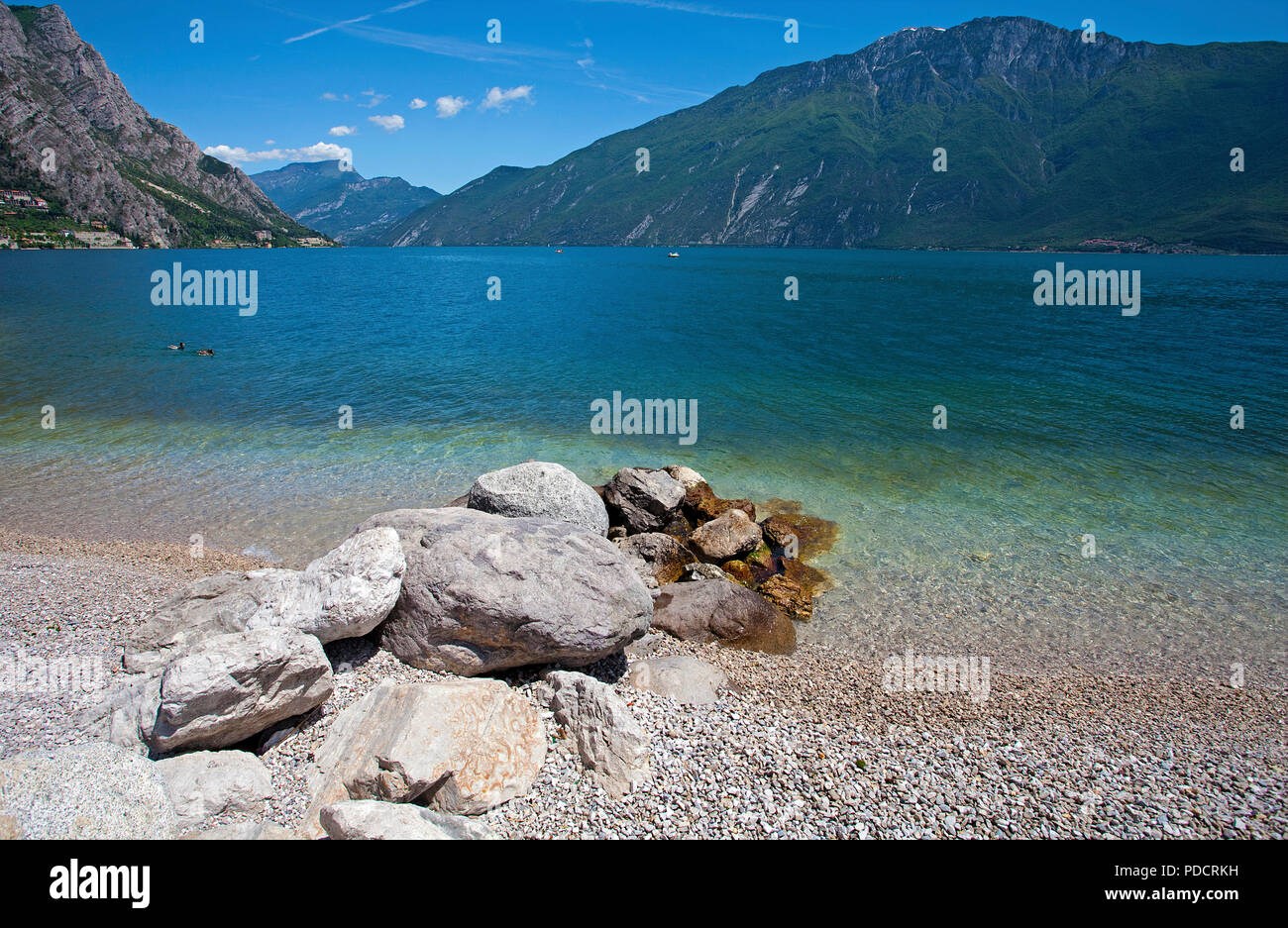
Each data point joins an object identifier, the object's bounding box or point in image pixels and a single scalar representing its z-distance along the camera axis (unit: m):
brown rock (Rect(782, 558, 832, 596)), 17.72
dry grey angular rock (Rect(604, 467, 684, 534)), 20.44
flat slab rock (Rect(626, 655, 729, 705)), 11.95
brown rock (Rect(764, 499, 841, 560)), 20.09
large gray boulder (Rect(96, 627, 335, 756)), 8.84
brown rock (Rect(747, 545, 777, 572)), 18.98
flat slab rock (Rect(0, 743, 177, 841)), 6.85
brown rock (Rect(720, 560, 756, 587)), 18.12
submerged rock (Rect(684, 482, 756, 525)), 21.17
